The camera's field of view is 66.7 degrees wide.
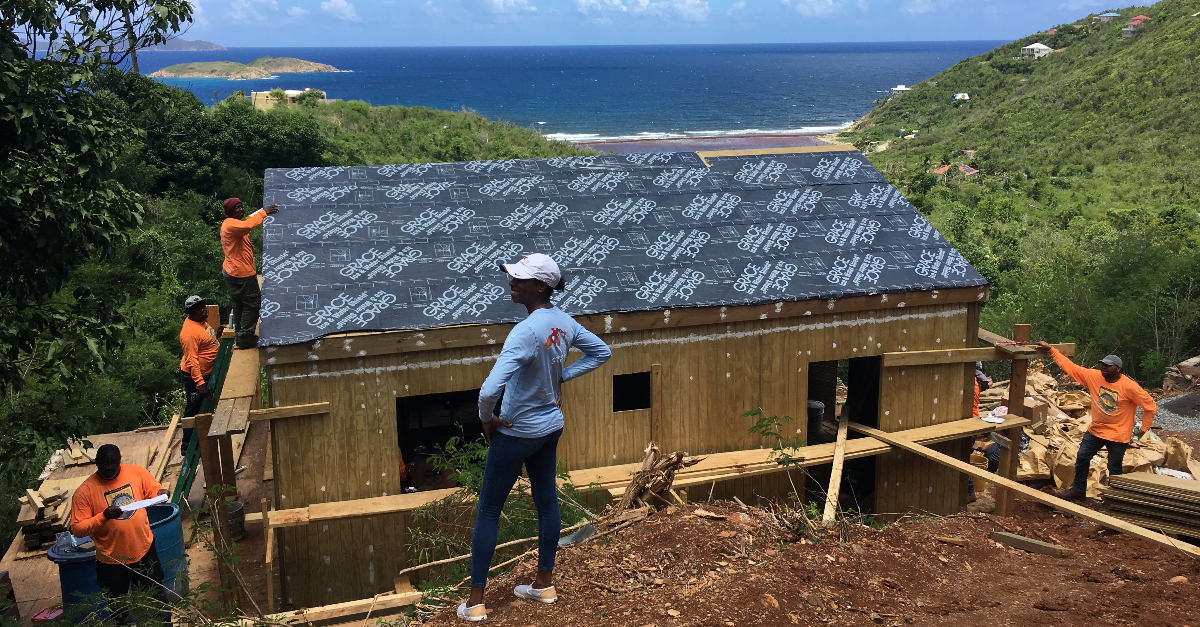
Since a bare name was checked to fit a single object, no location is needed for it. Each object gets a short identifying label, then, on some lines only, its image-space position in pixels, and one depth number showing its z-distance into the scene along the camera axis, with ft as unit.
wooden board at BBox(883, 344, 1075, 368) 33.53
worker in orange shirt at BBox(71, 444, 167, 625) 23.48
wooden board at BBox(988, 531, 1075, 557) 25.84
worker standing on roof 31.83
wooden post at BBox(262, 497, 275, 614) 26.63
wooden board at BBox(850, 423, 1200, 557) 27.76
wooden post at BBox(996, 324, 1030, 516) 35.77
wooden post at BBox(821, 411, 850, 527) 26.50
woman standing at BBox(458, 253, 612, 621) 18.26
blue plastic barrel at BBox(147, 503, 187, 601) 25.72
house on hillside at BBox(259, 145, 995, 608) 28.48
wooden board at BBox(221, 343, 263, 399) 28.68
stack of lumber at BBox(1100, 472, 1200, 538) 30.04
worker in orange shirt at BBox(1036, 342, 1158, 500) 34.24
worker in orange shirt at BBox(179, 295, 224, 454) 32.48
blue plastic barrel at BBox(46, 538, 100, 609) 25.04
